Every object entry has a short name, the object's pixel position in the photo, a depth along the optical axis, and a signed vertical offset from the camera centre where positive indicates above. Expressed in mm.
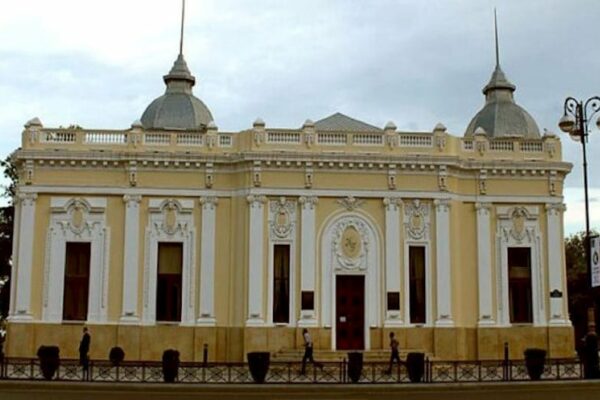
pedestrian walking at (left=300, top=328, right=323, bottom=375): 22766 -1240
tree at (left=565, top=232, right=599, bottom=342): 52688 +1636
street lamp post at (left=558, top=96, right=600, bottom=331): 21891 +5213
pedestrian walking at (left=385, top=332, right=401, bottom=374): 25858 -1233
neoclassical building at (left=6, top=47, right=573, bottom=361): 30578 +2588
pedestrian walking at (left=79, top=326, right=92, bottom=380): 22859 -1245
